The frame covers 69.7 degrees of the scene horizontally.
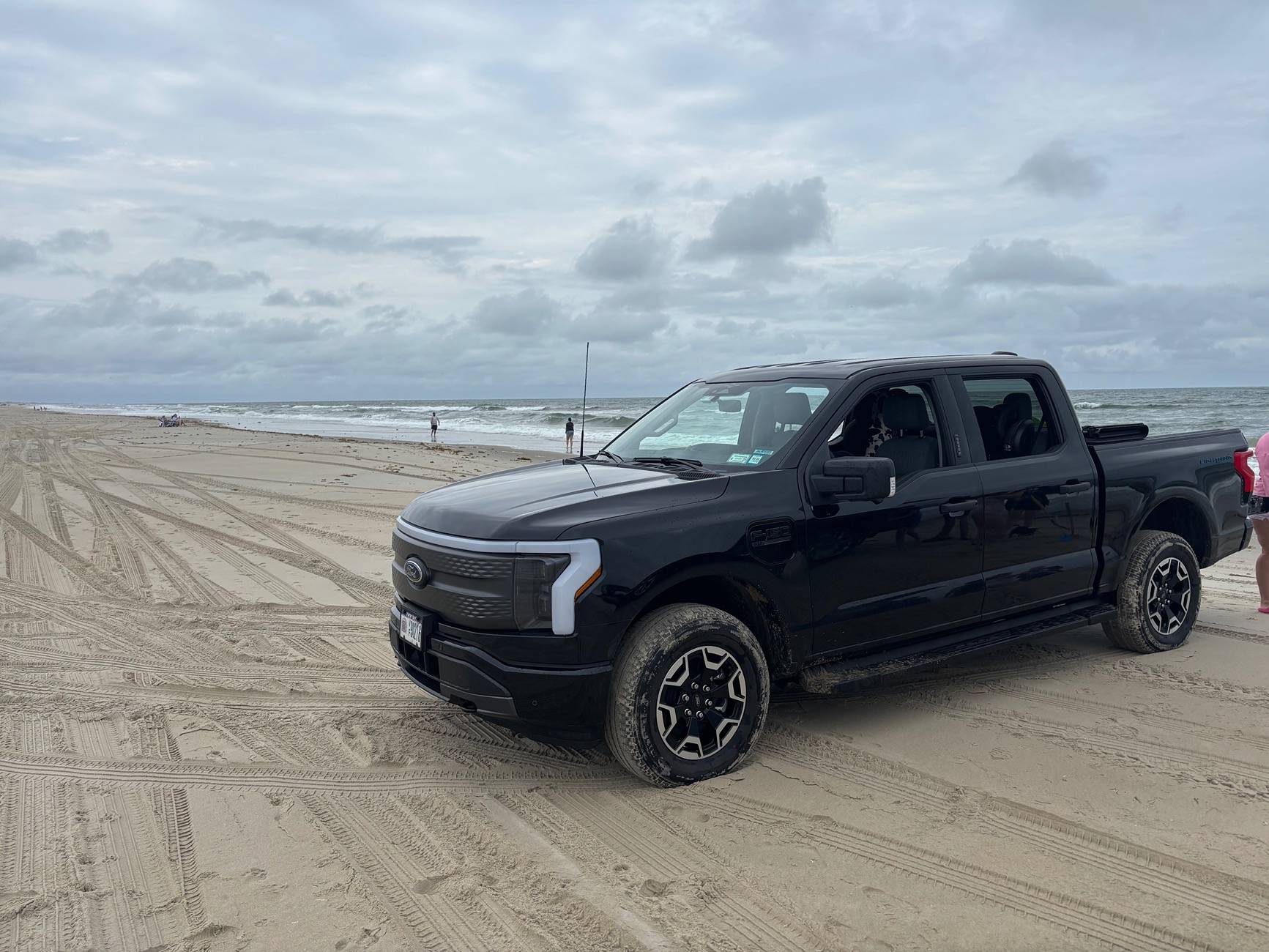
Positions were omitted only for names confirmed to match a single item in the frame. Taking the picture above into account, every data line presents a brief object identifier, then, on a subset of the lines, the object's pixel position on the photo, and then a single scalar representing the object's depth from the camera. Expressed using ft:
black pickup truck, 12.18
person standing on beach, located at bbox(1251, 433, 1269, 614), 20.85
